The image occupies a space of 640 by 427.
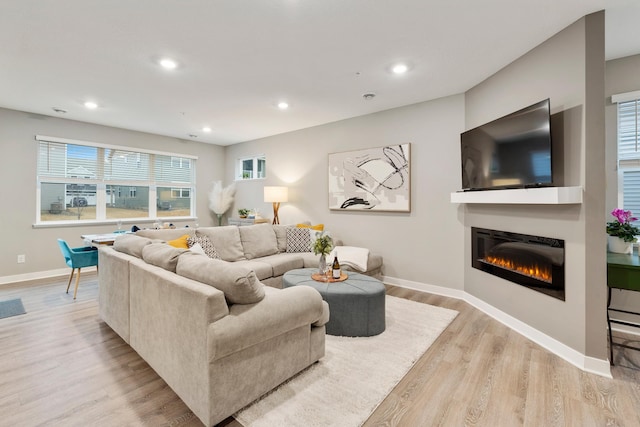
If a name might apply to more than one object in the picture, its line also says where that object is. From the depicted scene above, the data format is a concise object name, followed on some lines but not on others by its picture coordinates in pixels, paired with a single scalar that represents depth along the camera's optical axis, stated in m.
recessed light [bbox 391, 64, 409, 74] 2.99
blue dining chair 3.63
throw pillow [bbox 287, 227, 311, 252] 4.53
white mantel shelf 2.22
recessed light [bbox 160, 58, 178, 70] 2.85
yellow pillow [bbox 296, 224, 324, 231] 4.86
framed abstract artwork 4.17
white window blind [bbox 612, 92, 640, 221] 2.81
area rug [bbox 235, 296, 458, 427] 1.68
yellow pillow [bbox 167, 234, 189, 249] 3.43
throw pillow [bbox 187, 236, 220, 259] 3.68
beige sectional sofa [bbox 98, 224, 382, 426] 1.54
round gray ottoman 2.63
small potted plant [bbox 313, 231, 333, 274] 3.00
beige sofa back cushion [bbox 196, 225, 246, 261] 3.88
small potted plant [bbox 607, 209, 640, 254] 2.61
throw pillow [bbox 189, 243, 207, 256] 3.25
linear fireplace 2.48
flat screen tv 2.43
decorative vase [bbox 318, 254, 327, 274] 3.07
